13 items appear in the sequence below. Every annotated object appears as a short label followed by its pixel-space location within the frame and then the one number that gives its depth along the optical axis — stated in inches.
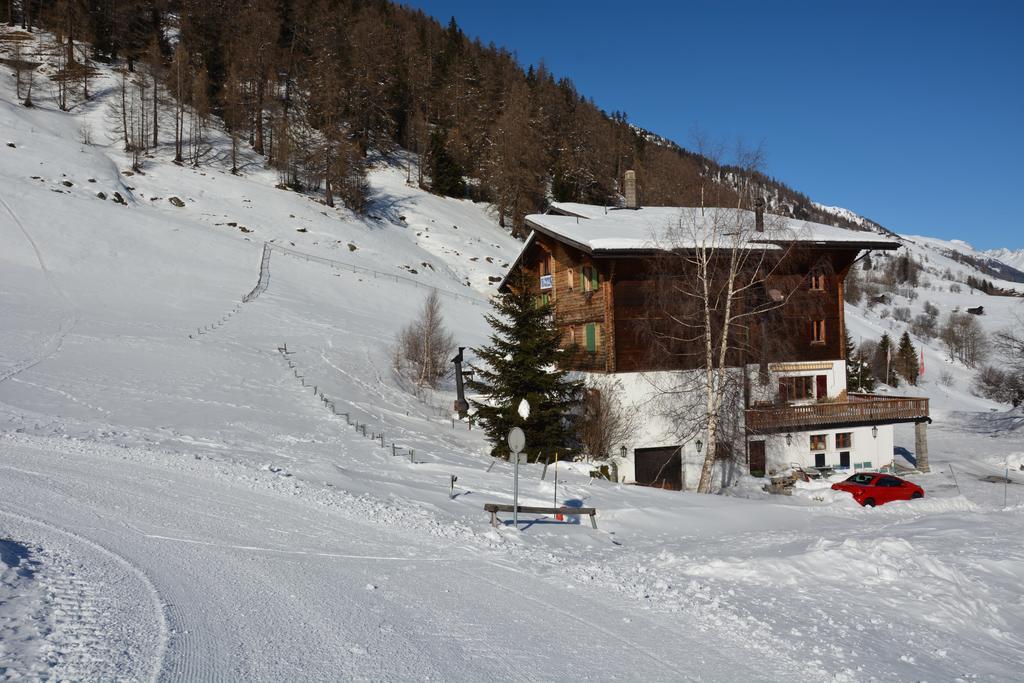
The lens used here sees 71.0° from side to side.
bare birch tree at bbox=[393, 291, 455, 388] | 1400.8
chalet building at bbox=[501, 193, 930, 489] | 1086.4
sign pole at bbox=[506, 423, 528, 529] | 557.0
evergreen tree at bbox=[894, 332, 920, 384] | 3289.9
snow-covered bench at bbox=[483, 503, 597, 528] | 539.2
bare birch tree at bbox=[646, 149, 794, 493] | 973.8
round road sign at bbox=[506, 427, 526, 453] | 557.2
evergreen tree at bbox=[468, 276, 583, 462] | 992.9
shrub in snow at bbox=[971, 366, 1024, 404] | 2613.2
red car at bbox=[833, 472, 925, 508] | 961.5
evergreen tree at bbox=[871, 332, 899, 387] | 3139.8
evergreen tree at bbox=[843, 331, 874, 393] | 2517.2
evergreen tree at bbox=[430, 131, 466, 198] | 3225.9
